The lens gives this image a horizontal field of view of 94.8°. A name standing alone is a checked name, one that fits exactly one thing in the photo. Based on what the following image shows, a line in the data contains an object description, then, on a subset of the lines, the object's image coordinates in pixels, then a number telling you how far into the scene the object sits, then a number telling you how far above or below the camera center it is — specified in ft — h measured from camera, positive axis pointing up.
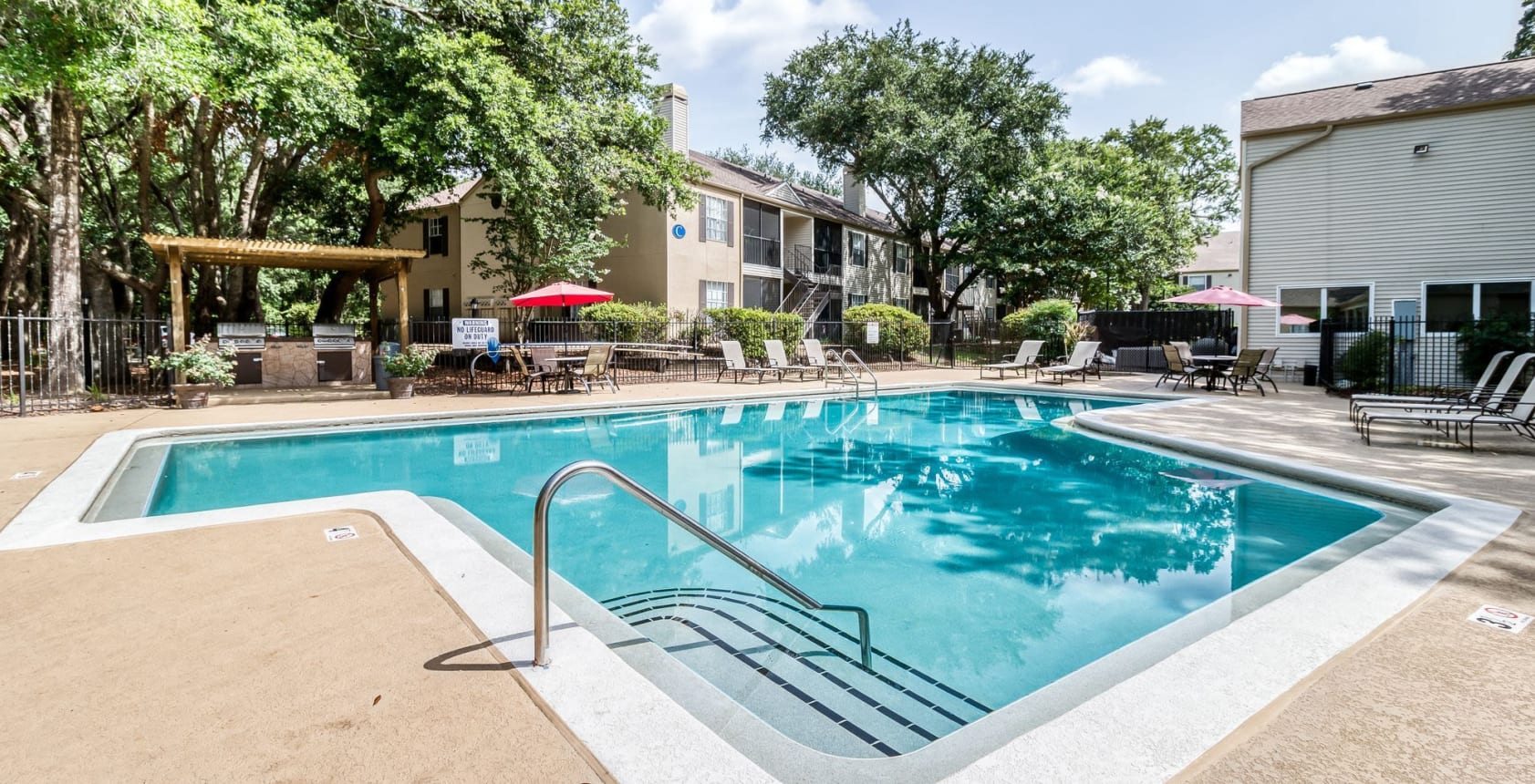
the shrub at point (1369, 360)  43.14 -0.09
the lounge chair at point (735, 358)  54.13 +0.35
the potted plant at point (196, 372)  36.01 -0.29
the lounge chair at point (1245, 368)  43.37 -0.54
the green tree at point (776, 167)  189.88 +53.98
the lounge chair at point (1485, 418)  23.00 -2.01
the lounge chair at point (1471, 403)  26.40 -1.75
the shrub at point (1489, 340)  39.40 +1.04
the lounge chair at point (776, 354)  54.85 +0.69
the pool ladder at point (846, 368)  56.93 -0.55
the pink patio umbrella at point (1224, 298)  48.16 +4.25
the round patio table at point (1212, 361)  46.86 -0.10
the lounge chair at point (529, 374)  43.78 -0.61
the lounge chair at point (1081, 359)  54.44 +0.11
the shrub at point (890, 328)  72.54 +3.48
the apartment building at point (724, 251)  72.54 +13.36
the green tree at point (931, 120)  87.10 +31.04
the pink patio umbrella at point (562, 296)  49.37 +4.82
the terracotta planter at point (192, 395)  35.78 -1.45
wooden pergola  39.55 +7.02
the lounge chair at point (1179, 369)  47.14 -0.63
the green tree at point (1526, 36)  69.67 +32.37
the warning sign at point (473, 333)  46.52 +2.11
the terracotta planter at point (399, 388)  42.39 -1.41
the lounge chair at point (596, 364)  45.21 +0.00
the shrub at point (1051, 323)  69.72 +3.79
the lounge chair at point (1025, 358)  57.00 +0.22
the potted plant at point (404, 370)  42.47 -0.32
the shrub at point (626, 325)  61.77 +3.47
